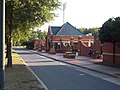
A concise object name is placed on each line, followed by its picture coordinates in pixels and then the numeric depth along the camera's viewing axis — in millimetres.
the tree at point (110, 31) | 13370
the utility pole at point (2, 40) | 3236
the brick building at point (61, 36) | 41637
